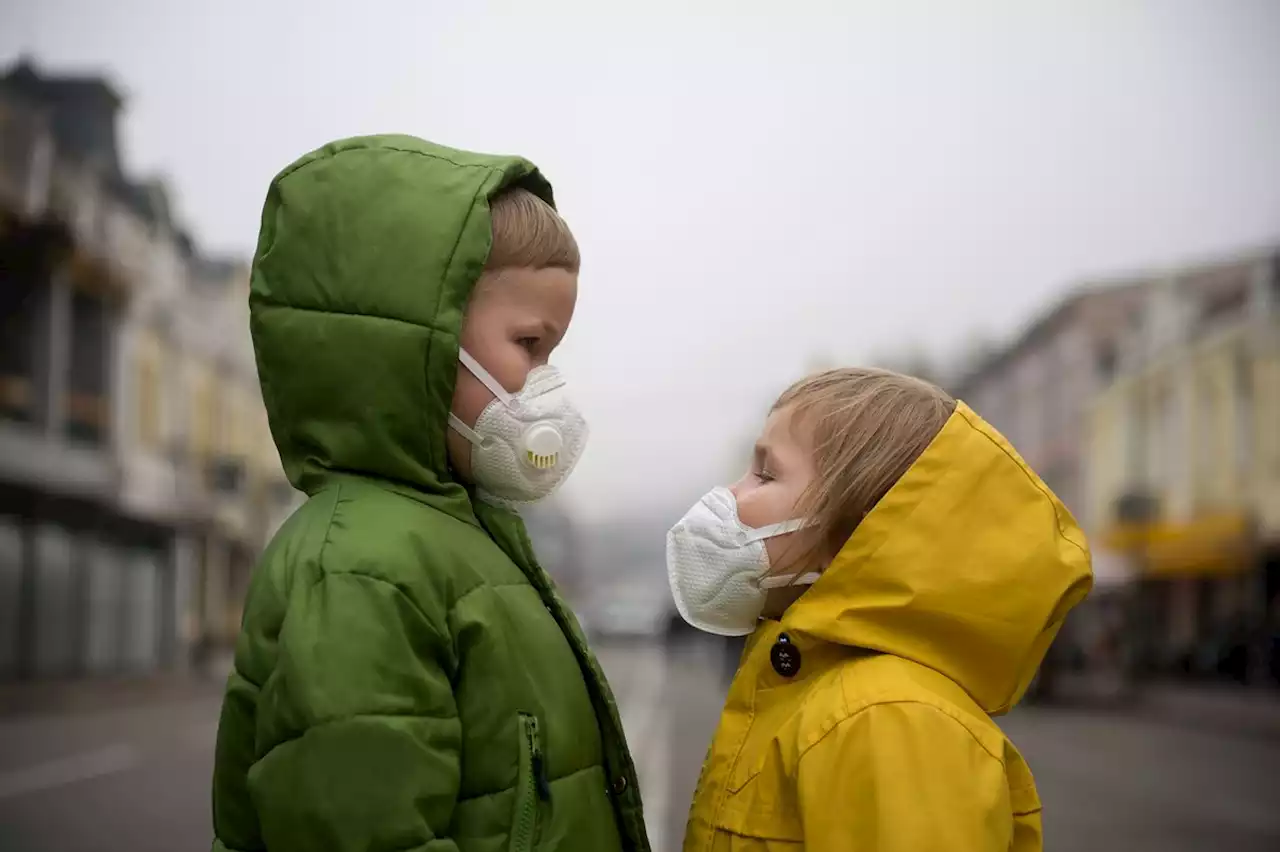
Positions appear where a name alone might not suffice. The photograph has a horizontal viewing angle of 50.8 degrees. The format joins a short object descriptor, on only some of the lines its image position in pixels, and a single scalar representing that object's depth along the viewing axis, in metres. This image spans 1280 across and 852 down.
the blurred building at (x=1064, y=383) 24.41
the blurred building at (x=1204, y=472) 18.27
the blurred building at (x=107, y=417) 9.95
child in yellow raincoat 1.56
